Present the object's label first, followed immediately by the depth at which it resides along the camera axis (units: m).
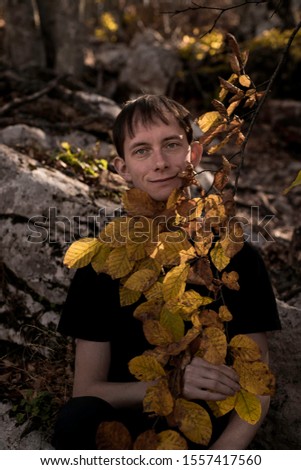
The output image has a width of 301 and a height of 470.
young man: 2.44
